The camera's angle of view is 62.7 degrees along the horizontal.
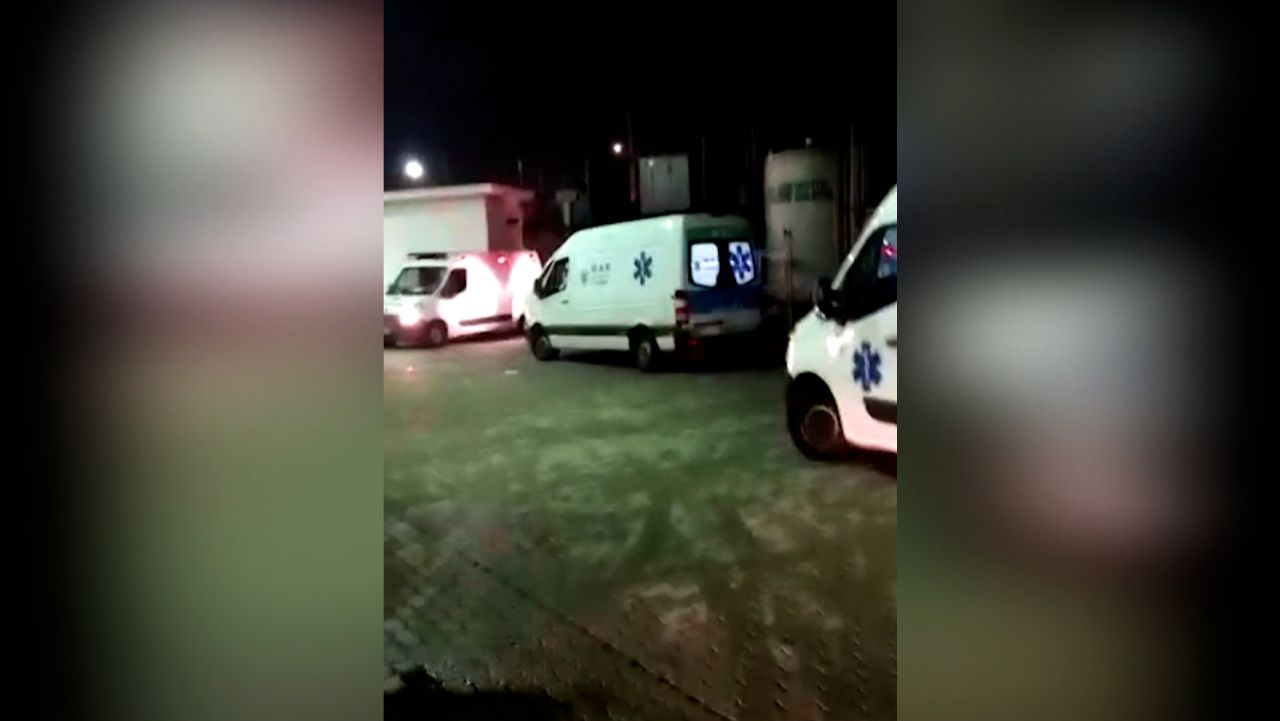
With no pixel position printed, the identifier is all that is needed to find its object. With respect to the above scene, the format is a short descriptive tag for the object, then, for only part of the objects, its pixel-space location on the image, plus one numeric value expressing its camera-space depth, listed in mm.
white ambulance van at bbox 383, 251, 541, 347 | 14836
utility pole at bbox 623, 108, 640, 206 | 17484
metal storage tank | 13023
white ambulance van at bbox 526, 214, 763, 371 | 11648
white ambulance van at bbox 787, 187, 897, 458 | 5996
